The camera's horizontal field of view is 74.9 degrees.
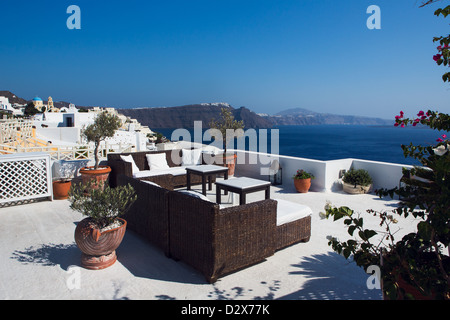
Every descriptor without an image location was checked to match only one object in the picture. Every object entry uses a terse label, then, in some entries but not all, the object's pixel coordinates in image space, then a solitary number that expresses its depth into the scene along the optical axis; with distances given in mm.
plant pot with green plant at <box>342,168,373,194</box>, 6551
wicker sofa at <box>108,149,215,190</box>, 6012
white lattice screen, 5781
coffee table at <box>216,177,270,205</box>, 4633
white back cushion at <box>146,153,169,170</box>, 7038
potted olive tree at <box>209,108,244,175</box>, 9211
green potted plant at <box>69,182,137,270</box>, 3170
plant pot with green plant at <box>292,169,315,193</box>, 6652
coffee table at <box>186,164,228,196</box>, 6124
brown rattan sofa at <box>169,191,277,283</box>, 2871
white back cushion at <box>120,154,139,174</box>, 6551
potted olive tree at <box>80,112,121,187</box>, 6238
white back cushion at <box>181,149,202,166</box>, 7613
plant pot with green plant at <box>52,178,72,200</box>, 6238
